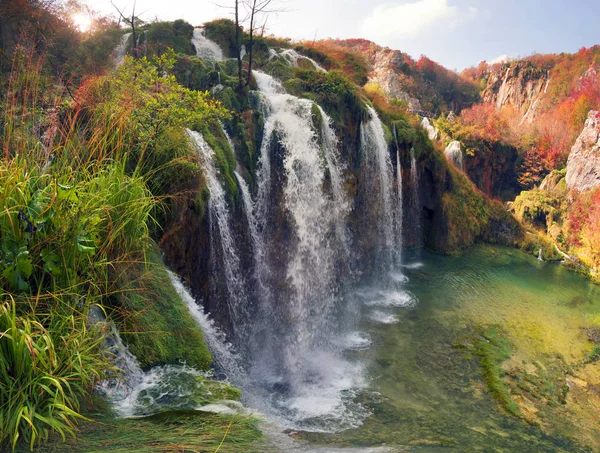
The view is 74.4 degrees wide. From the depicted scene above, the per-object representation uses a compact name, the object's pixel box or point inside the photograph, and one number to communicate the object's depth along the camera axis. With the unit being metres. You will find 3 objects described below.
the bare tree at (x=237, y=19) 10.88
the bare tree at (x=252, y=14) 11.24
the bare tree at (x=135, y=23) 14.92
